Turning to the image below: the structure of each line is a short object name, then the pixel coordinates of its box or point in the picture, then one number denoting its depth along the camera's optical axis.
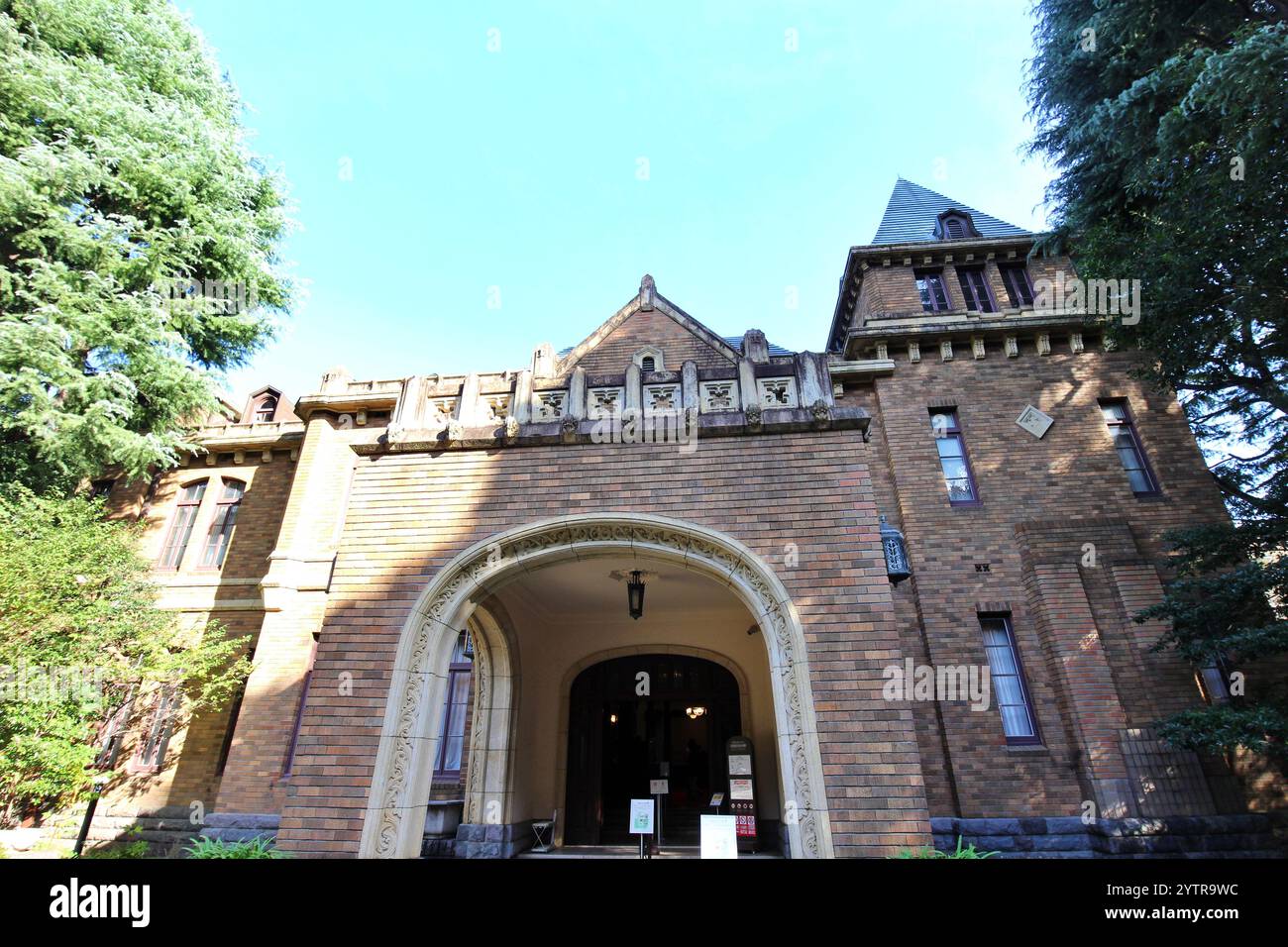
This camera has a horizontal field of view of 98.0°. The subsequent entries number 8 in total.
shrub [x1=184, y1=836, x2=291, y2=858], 5.43
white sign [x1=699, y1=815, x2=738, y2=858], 5.36
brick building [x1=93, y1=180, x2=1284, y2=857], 6.14
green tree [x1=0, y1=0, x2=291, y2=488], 10.75
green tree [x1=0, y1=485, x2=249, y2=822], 9.50
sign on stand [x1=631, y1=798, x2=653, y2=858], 6.82
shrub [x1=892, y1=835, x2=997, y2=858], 5.11
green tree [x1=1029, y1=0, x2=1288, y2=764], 7.96
